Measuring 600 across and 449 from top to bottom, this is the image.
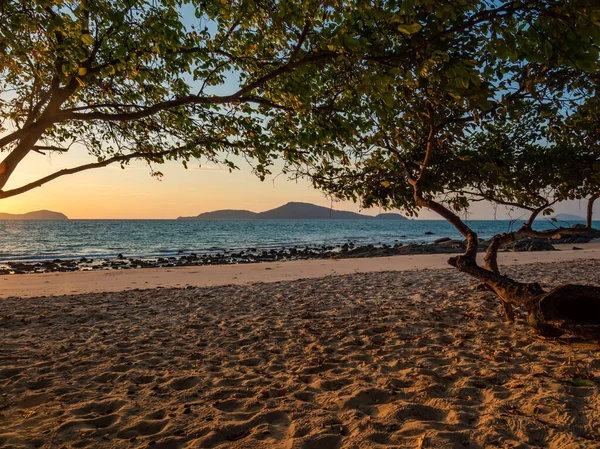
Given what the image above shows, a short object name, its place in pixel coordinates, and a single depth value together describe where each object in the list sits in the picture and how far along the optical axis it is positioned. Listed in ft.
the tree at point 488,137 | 11.53
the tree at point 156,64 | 16.05
